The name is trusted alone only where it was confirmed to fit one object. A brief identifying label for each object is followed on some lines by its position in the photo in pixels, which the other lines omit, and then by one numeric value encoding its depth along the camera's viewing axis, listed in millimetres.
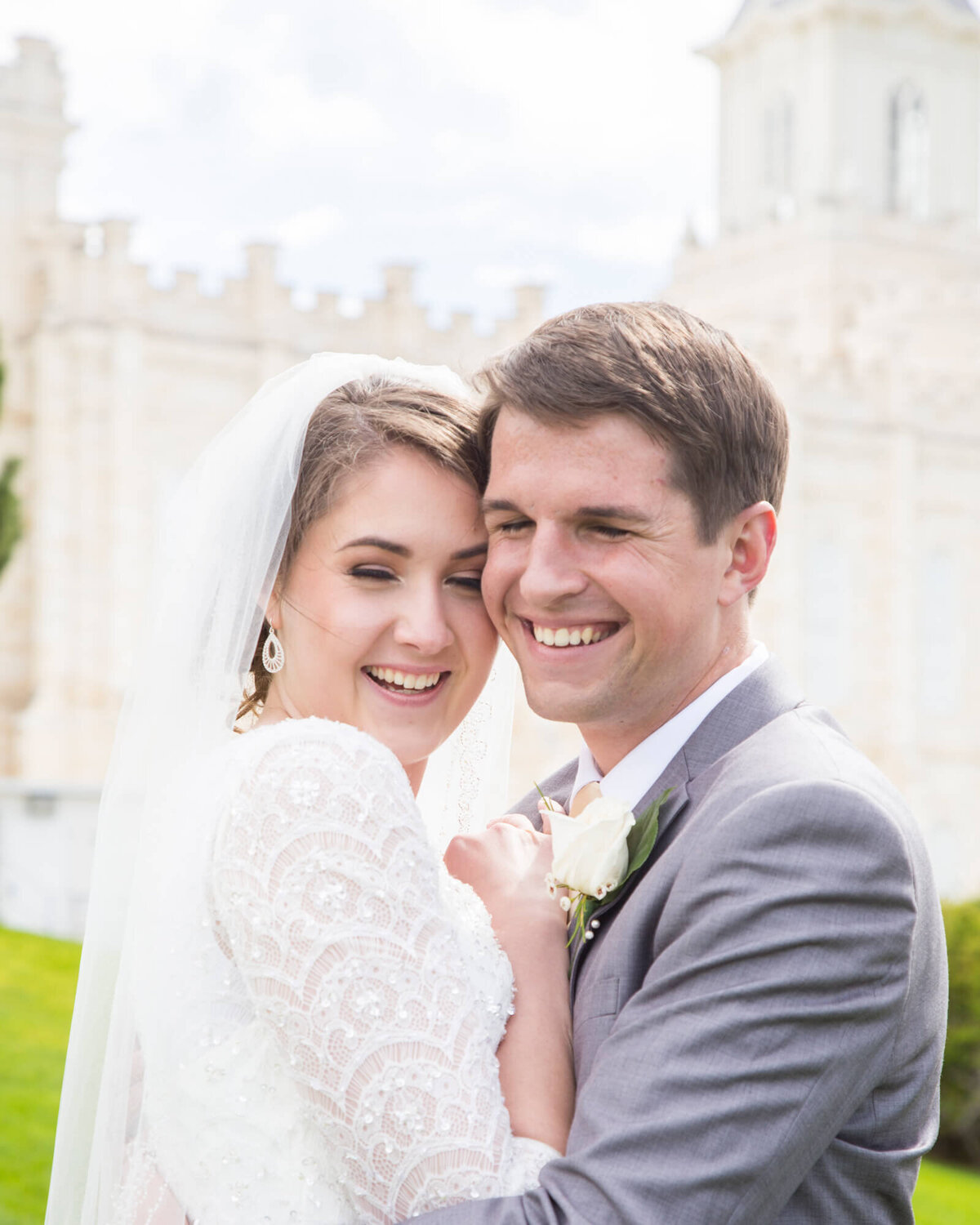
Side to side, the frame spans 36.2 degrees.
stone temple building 20250
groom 2020
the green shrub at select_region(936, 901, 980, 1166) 9680
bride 2238
